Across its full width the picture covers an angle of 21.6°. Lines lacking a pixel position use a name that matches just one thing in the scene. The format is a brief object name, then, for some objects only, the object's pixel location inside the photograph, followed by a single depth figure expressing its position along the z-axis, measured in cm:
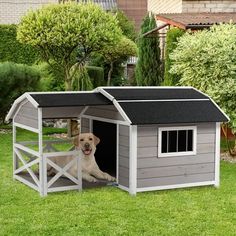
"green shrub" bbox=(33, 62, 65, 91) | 2123
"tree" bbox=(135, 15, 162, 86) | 2422
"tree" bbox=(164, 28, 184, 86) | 1805
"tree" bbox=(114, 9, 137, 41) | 4331
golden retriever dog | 1140
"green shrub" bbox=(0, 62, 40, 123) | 1864
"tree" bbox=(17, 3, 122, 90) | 1744
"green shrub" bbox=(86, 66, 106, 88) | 2492
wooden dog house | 1070
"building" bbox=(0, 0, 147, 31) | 2952
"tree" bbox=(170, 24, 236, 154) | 1441
